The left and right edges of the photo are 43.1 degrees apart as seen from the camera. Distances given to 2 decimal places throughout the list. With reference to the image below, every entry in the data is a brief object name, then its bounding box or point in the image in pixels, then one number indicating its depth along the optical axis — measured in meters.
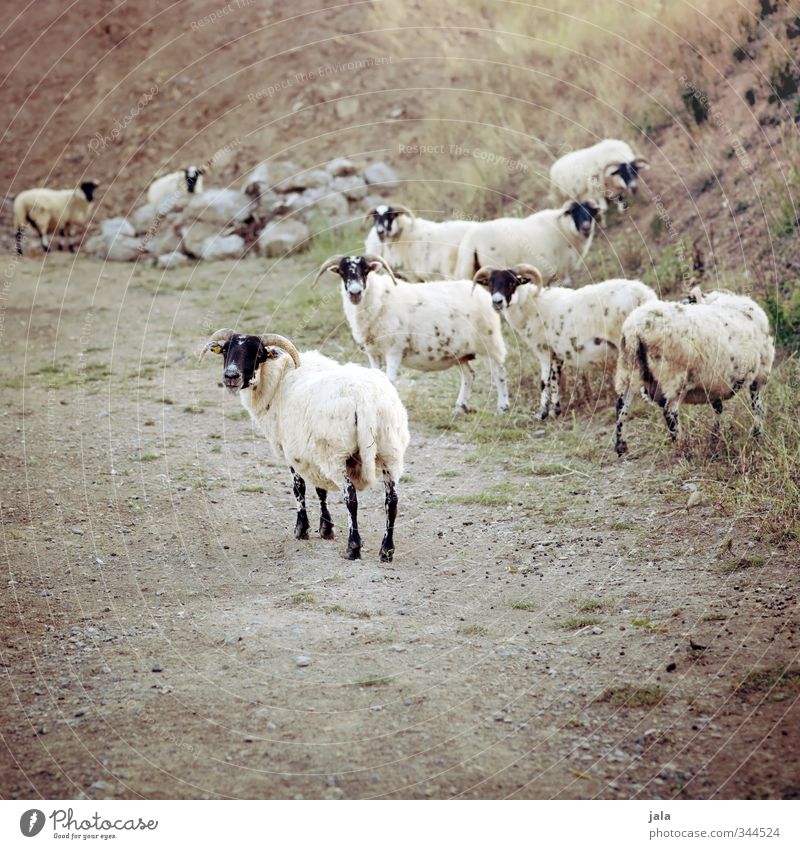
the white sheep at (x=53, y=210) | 24.62
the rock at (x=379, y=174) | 22.73
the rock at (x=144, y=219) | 24.52
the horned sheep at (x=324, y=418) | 7.96
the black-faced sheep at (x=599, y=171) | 17.62
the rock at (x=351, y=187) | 22.59
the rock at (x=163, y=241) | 22.62
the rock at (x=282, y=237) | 20.92
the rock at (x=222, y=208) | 22.67
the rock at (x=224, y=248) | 21.70
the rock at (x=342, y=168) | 23.28
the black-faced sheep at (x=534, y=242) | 15.05
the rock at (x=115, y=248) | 23.09
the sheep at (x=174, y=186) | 24.19
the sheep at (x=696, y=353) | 9.56
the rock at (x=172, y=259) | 22.02
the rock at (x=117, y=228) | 23.97
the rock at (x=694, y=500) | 9.05
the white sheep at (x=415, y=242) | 16.06
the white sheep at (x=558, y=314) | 11.36
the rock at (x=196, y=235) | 22.12
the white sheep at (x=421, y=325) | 12.45
